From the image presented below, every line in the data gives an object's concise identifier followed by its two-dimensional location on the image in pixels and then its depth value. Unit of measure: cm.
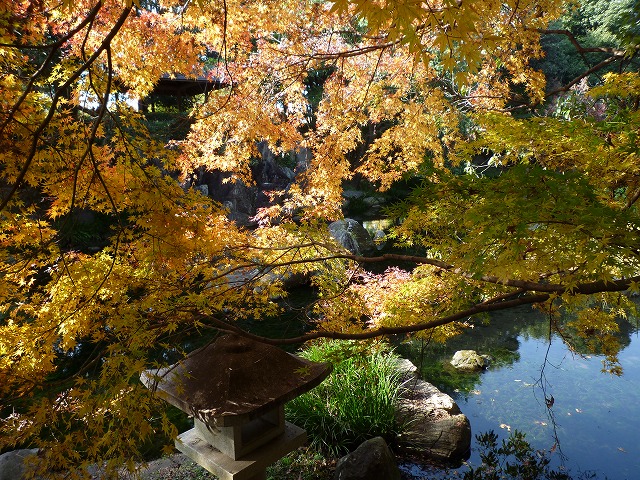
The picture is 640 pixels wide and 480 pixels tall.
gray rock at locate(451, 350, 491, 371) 714
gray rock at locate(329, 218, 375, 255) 1210
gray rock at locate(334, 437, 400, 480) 418
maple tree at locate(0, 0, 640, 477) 189
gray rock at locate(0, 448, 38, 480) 412
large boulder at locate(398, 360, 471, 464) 498
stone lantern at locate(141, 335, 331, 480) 240
